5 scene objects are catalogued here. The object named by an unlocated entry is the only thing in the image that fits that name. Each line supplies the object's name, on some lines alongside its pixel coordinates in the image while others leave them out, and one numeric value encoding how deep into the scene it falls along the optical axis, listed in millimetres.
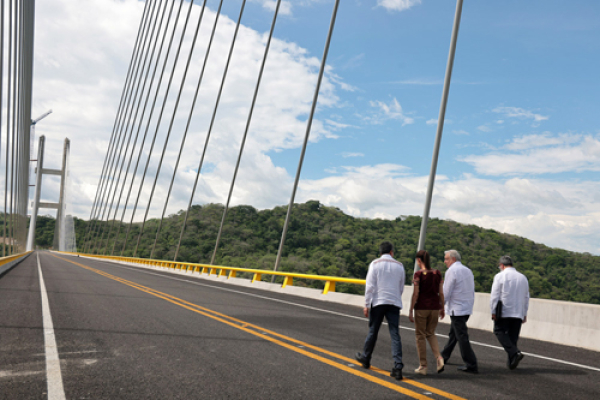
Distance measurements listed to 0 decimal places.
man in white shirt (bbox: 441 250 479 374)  6453
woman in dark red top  6113
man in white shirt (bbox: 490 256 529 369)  6684
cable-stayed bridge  4902
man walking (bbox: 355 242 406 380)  5973
